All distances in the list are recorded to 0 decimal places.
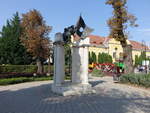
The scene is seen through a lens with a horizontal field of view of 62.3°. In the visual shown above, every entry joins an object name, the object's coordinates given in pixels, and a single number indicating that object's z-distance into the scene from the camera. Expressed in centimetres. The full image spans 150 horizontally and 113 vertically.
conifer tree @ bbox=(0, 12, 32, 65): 2344
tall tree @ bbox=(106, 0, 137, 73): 1056
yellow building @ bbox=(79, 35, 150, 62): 3523
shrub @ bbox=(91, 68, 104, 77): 1642
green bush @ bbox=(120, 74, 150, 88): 842
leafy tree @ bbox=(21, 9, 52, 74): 1864
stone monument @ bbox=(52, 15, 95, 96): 701
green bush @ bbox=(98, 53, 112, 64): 3363
